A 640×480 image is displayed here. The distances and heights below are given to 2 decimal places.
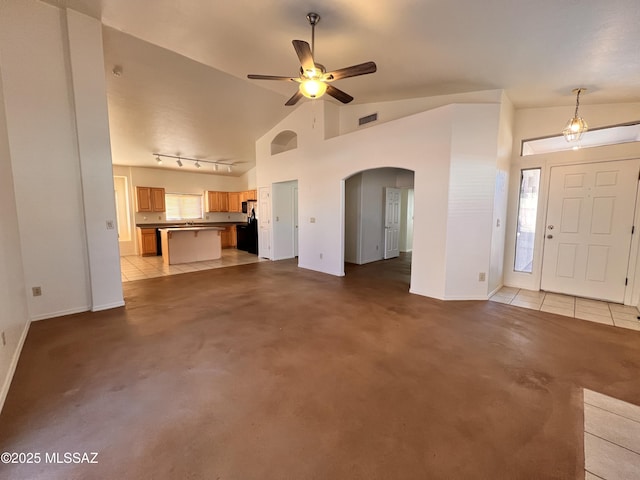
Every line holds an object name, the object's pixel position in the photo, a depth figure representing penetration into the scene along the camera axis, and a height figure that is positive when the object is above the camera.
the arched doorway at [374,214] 6.57 -0.03
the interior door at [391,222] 7.13 -0.25
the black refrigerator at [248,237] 8.44 -0.79
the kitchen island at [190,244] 6.72 -0.84
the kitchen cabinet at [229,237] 9.73 -0.88
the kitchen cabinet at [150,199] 8.12 +0.41
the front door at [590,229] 3.82 -0.23
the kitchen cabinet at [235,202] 9.91 +0.39
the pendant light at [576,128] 3.61 +1.16
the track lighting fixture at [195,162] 7.56 +1.59
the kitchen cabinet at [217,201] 9.55 +0.41
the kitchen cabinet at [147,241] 7.99 -0.87
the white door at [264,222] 7.32 -0.27
